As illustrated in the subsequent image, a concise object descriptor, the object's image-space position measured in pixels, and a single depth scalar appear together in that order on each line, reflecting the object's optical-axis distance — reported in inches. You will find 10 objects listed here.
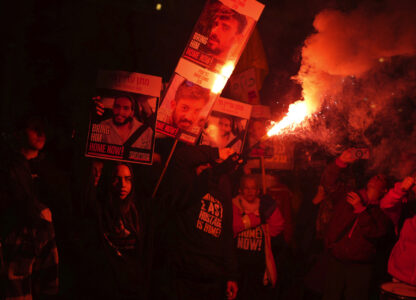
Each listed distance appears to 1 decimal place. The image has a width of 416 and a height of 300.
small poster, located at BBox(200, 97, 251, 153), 190.2
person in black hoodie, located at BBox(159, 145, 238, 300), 167.0
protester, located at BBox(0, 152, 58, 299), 148.4
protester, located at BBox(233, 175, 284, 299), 183.5
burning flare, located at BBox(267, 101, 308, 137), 209.8
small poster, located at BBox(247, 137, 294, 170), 200.3
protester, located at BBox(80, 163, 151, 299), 160.9
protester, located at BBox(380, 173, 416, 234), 185.0
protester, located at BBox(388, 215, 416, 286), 169.8
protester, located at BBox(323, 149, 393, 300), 180.5
